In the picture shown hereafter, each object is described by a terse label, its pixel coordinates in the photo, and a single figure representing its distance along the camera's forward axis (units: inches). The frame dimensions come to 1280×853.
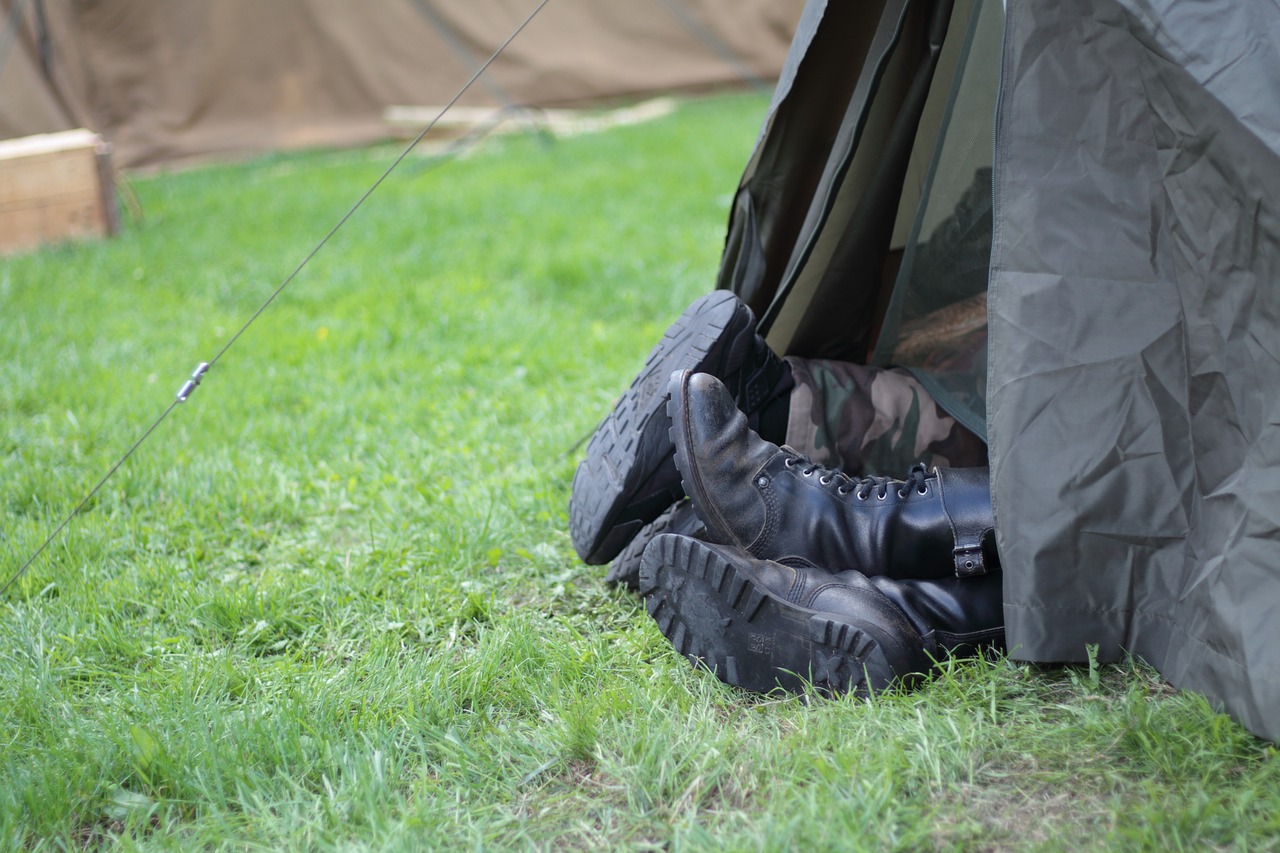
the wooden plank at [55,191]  177.8
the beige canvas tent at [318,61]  258.8
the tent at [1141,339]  51.2
